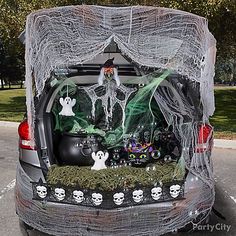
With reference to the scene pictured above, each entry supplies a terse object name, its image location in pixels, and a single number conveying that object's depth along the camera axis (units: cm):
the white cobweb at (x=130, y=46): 299
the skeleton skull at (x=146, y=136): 419
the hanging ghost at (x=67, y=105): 422
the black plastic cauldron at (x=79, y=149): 406
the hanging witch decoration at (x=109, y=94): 417
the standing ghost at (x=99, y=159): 385
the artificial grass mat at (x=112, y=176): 342
